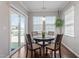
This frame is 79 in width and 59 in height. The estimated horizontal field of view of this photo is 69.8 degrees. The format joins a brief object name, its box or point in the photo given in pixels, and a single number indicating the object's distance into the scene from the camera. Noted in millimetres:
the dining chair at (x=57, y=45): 2110
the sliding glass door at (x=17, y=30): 2630
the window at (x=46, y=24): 4510
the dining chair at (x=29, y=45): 2113
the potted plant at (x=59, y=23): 3843
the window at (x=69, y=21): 2752
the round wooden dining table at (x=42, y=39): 2374
